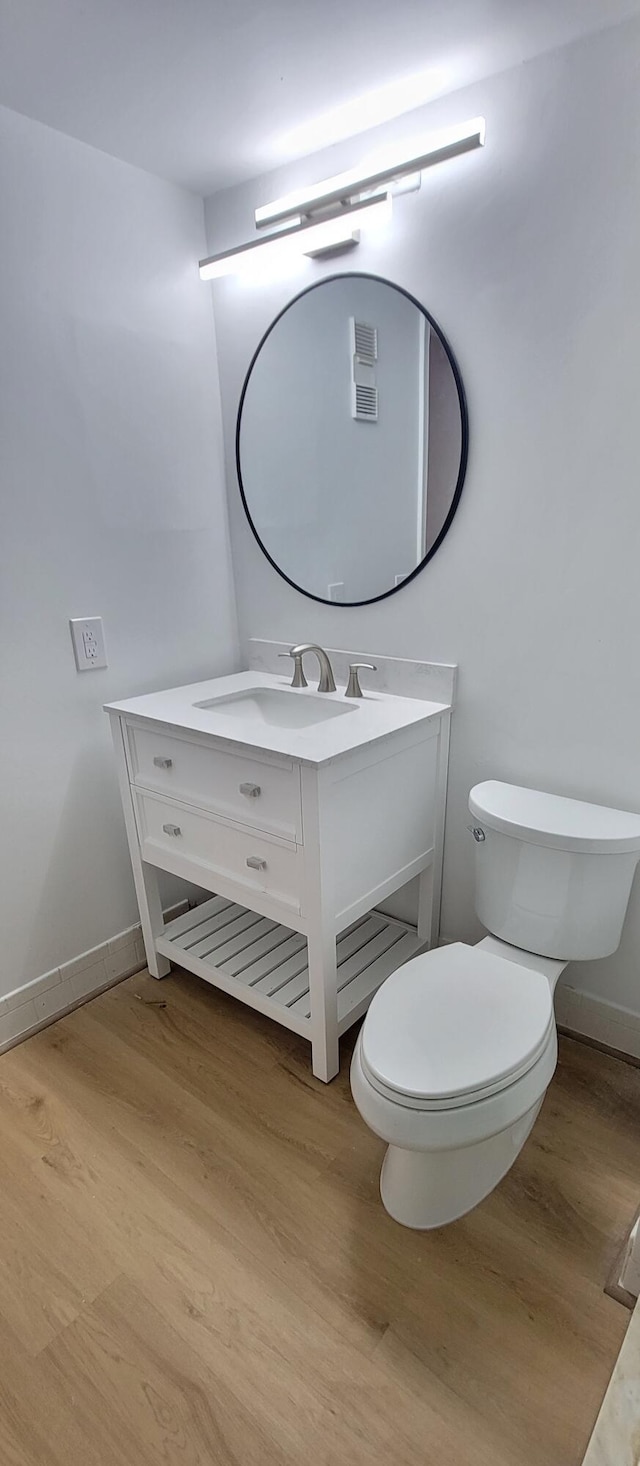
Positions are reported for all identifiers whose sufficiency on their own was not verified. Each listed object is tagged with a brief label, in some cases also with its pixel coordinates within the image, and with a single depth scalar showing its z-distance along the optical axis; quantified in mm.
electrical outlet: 1712
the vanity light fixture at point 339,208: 1280
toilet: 1055
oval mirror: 1549
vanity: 1390
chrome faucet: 1737
